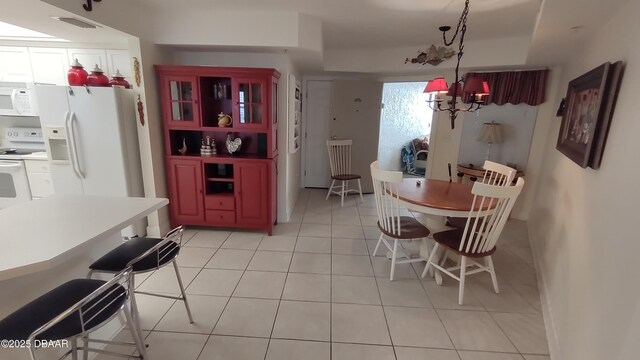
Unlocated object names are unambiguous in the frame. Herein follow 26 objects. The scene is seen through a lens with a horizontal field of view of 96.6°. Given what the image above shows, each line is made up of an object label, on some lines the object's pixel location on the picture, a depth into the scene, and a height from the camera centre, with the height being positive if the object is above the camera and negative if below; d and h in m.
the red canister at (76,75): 2.72 +0.35
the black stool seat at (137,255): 1.53 -0.78
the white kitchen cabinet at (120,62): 3.04 +0.54
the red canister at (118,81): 2.87 +0.33
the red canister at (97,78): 2.76 +0.33
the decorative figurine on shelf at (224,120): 3.16 -0.03
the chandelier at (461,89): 2.10 +0.27
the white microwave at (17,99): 3.22 +0.13
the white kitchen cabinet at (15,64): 3.15 +0.51
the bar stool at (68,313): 1.04 -0.79
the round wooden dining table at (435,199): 2.25 -0.62
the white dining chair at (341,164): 4.59 -0.71
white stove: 3.21 -0.56
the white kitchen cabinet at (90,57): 3.05 +0.59
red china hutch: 3.01 -0.31
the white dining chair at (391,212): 2.36 -0.78
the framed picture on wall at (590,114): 1.63 +0.10
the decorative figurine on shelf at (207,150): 3.23 -0.37
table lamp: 3.83 -0.10
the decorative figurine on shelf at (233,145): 3.26 -0.31
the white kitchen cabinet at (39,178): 3.24 -0.74
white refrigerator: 2.74 -0.24
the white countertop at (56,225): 1.12 -0.55
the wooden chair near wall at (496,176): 2.73 -0.49
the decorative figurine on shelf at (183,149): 3.24 -0.37
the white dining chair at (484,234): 2.03 -0.82
